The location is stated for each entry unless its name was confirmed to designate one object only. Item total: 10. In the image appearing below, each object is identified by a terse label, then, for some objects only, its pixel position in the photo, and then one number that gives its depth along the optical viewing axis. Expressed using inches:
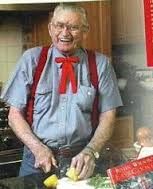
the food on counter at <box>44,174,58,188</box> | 76.5
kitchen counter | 76.9
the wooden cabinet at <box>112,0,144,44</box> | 129.4
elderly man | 95.1
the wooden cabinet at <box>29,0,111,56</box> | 140.1
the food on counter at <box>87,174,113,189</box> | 74.0
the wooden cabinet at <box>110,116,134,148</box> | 106.7
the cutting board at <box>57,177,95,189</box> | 74.7
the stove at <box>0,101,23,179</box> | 128.7
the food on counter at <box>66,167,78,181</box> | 76.8
